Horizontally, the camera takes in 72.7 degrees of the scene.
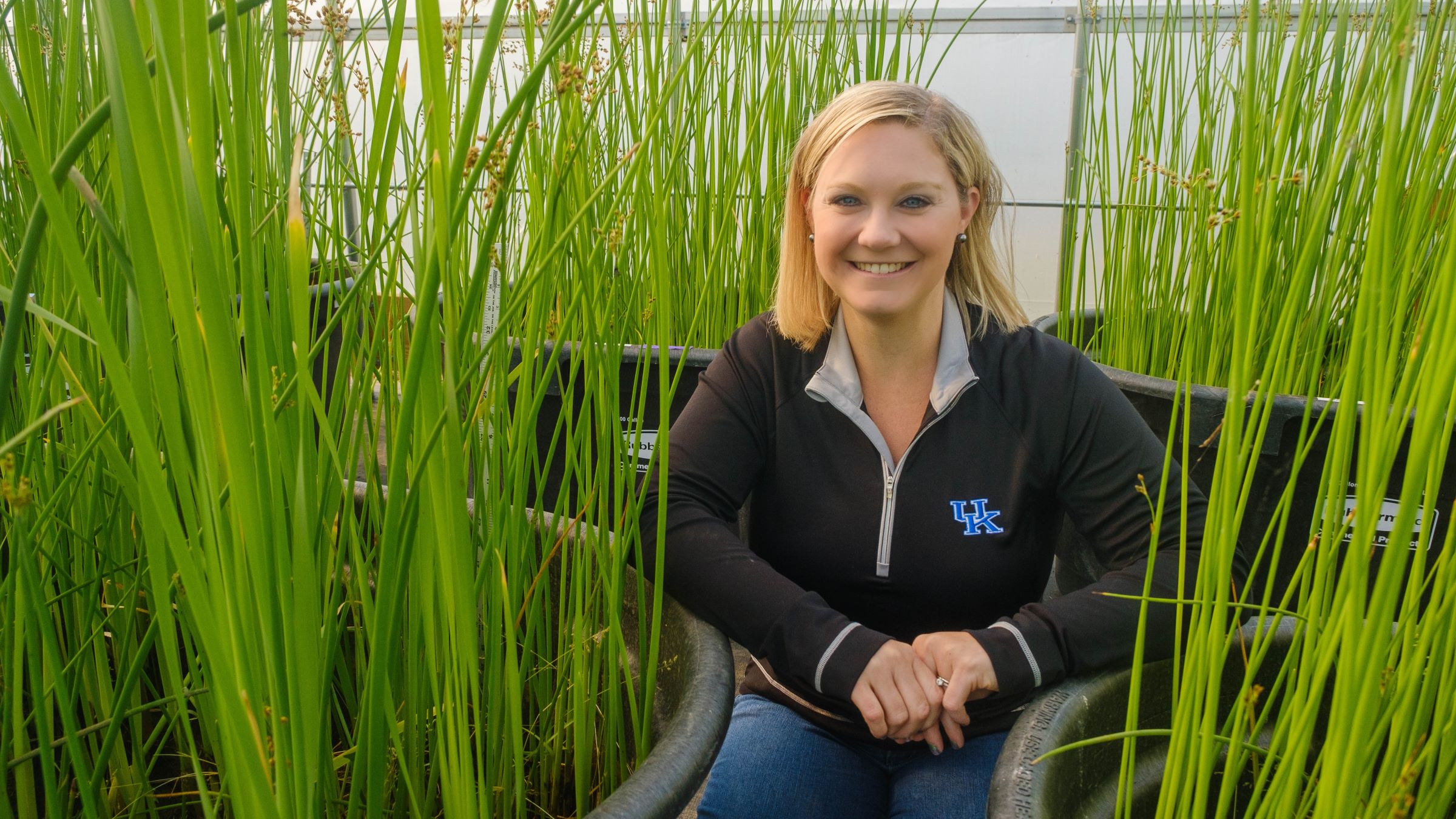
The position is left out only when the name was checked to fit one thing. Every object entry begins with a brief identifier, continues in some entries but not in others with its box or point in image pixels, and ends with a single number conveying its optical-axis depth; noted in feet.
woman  3.01
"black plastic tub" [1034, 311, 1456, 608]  3.94
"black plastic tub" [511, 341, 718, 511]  4.79
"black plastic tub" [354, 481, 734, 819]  1.65
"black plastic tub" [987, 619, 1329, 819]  1.72
